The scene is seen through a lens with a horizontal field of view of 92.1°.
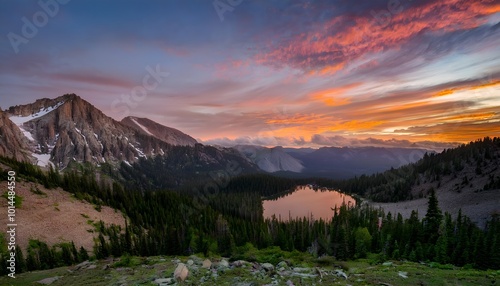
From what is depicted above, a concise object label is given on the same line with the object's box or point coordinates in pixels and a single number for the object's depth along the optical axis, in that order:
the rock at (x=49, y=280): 30.33
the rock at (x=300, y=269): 25.65
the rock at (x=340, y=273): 23.21
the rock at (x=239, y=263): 27.86
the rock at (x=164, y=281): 21.98
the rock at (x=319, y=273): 23.00
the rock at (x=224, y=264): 27.48
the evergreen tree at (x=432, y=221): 69.97
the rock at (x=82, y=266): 36.94
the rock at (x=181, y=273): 22.84
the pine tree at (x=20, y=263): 49.84
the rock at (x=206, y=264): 27.52
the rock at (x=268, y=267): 25.61
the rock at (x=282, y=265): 28.38
